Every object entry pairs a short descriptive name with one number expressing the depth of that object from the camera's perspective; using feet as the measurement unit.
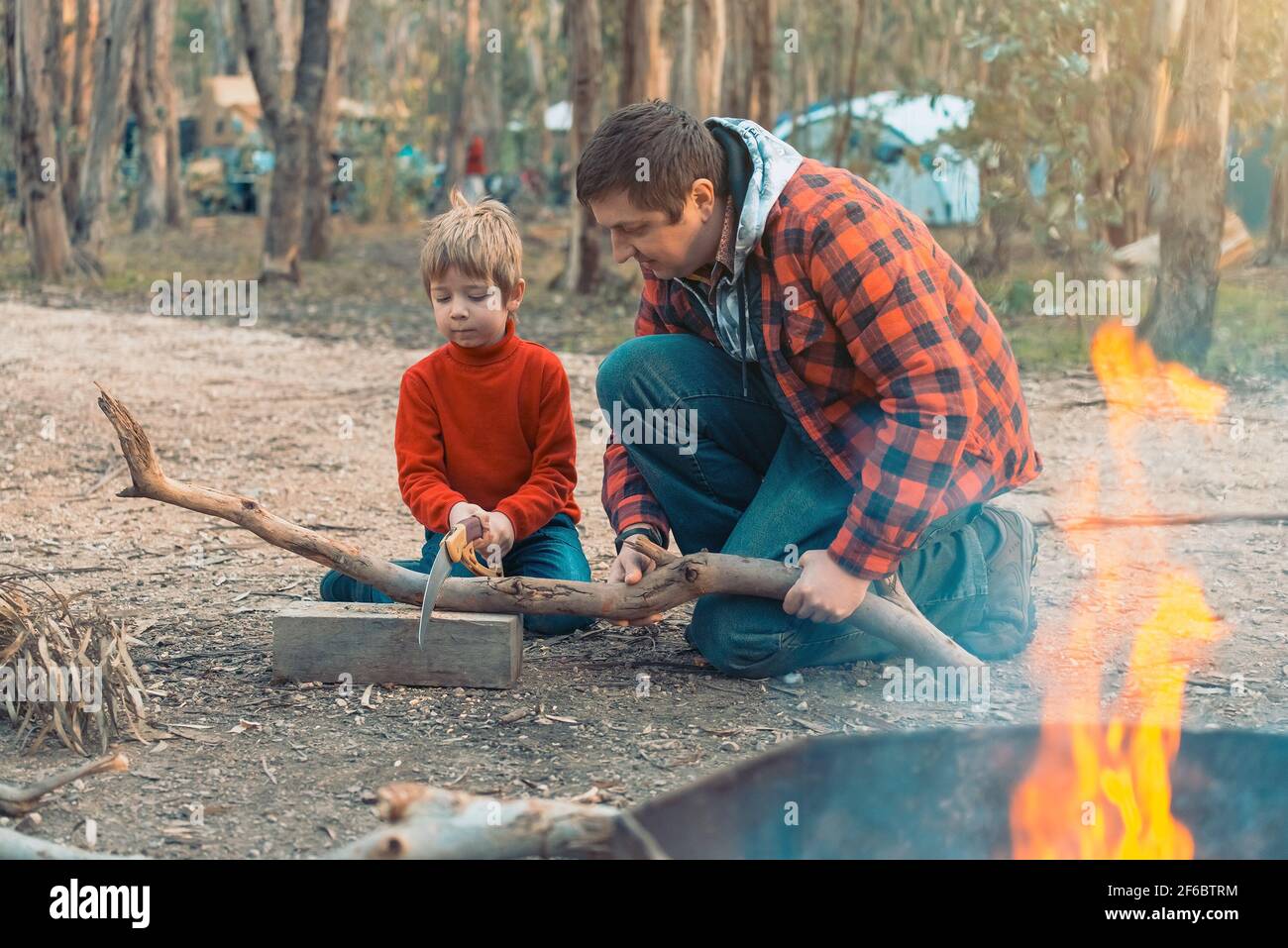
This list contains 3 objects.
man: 9.04
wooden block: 10.03
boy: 10.63
